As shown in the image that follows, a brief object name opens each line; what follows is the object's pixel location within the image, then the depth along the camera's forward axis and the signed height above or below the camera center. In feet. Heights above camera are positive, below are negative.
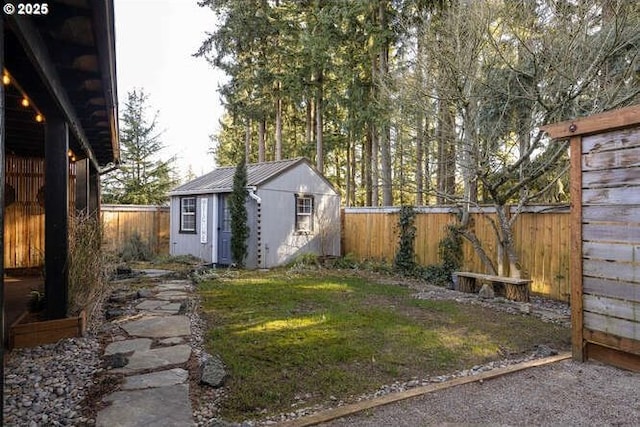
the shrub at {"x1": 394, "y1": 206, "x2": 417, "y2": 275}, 32.30 -2.50
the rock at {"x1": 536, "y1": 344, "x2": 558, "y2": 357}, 13.22 -4.71
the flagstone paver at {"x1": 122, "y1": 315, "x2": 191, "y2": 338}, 14.24 -4.32
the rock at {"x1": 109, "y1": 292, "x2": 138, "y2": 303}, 19.64 -4.25
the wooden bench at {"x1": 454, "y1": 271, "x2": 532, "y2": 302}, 22.57 -4.40
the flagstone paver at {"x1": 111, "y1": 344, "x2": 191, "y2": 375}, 10.94 -4.29
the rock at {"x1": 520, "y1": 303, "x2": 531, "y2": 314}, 19.54 -4.79
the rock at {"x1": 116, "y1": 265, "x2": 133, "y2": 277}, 27.48 -4.10
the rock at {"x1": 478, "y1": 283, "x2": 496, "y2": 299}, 23.32 -4.78
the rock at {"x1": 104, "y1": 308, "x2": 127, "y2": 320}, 16.60 -4.27
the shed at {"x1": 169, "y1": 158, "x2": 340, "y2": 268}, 35.45 -0.30
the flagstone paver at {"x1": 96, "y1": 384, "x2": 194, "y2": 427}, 8.05 -4.23
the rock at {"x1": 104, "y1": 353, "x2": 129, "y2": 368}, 11.14 -4.24
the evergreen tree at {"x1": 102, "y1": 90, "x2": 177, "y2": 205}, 59.16 +7.56
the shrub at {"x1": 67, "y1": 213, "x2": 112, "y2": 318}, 14.06 -1.93
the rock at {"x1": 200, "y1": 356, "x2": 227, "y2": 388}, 10.12 -4.24
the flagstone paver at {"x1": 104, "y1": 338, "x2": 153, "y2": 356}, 12.44 -4.28
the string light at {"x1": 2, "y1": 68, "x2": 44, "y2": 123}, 10.20 +3.54
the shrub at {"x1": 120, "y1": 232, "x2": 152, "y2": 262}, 38.37 -3.66
